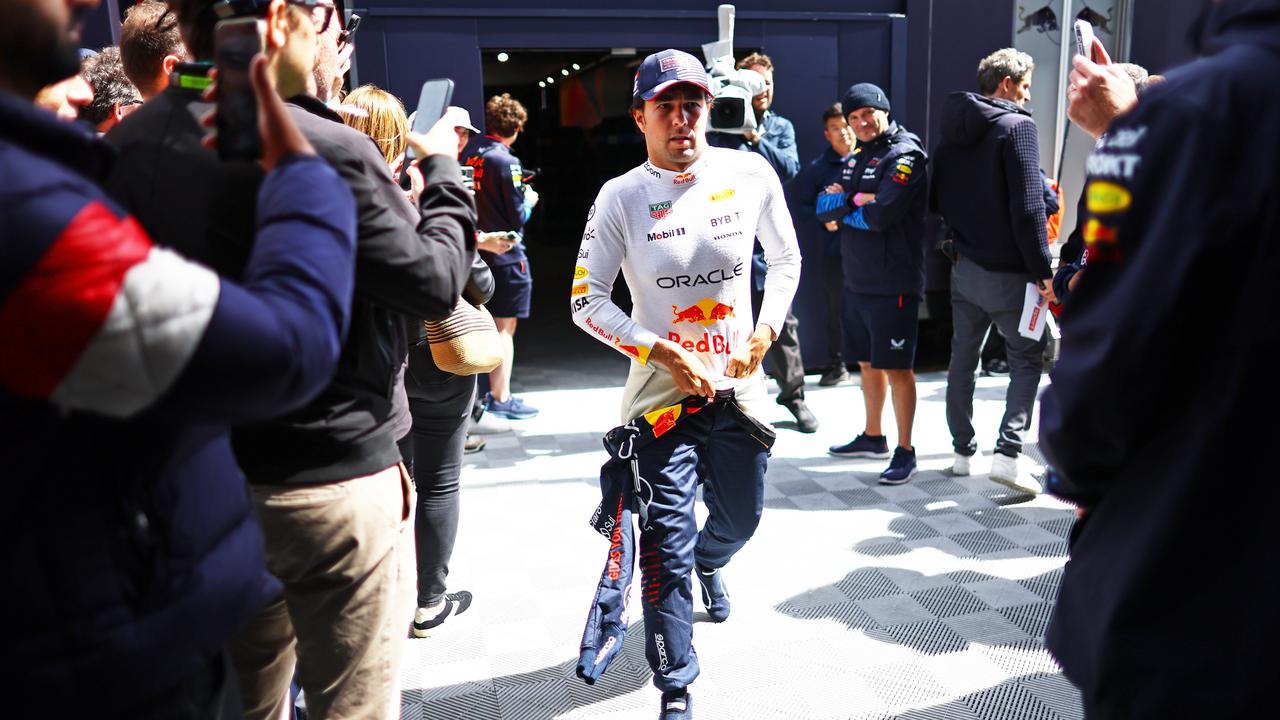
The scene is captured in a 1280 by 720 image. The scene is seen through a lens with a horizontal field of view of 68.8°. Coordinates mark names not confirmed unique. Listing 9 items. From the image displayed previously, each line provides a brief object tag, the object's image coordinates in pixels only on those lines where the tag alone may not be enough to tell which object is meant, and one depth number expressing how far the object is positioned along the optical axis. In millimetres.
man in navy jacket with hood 4316
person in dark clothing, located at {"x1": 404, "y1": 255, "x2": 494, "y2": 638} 3002
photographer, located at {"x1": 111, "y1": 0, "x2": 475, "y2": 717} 1532
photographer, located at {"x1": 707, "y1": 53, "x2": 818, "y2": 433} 5719
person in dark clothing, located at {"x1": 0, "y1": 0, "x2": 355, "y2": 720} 930
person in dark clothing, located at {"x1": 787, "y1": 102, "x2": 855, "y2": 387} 6184
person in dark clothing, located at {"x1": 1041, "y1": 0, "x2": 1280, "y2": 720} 1107
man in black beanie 4824
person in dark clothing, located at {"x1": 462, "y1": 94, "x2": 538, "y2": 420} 5555
